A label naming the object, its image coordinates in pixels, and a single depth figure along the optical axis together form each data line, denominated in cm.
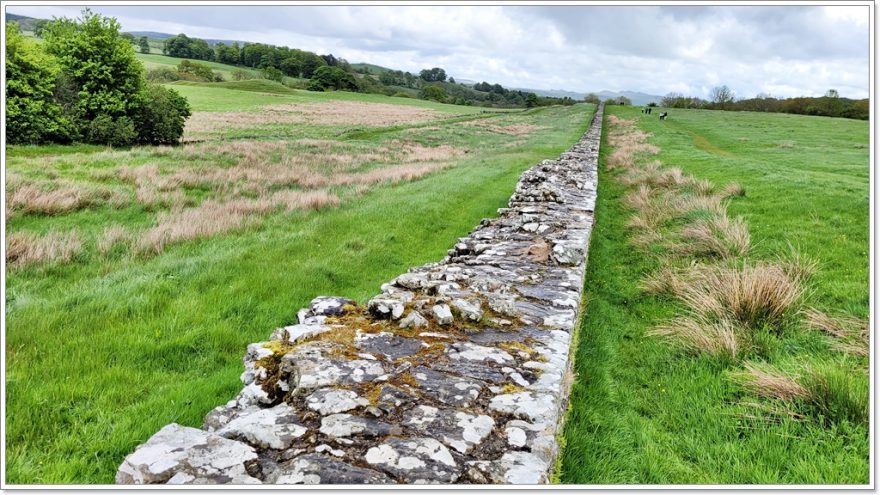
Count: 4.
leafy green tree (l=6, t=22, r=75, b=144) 2338
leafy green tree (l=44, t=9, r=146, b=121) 2684
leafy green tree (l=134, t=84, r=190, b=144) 2922
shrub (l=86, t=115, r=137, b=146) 2666
